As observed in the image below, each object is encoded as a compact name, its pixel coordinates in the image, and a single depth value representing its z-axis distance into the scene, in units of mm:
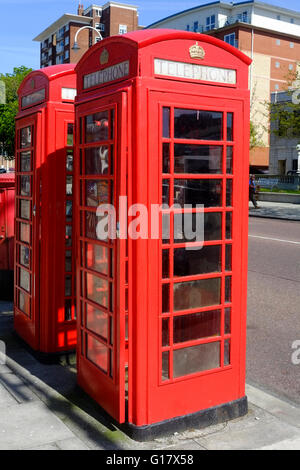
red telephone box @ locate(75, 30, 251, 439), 3648
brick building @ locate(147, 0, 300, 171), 59281
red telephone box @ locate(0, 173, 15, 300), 7660
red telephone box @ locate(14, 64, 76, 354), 5152
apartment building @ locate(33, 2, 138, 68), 76375
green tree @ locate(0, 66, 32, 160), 52656
